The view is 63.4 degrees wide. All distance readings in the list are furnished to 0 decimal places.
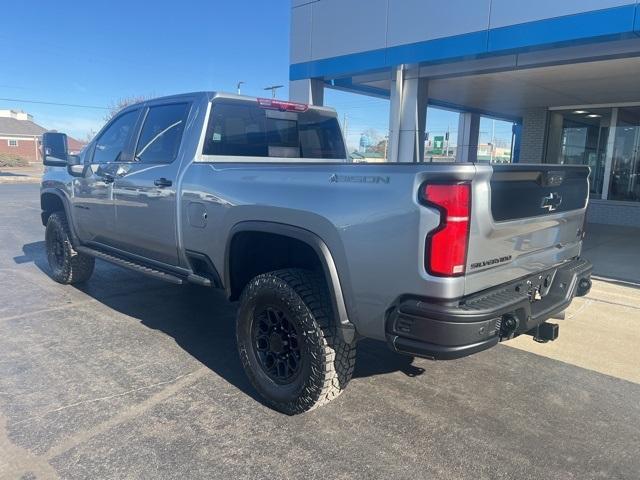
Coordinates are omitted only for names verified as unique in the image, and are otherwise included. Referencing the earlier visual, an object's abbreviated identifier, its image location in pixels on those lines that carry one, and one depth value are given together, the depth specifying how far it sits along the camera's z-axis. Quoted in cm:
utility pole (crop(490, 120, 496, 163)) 1973
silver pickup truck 256
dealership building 713
